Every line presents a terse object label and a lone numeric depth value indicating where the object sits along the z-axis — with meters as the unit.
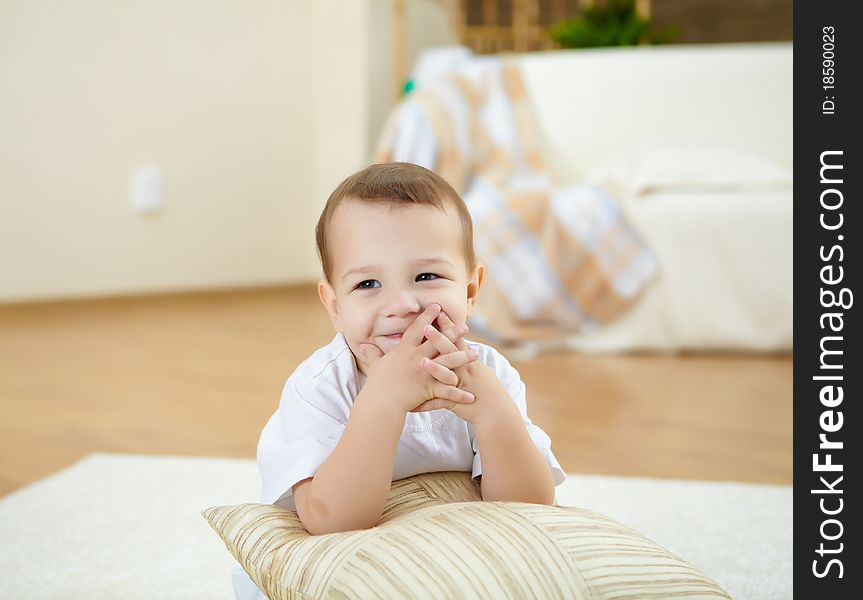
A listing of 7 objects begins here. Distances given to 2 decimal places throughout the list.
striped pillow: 0.74
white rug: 1.12
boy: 0.80
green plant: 4.21
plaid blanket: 2.89
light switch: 3.64
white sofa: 2.85
